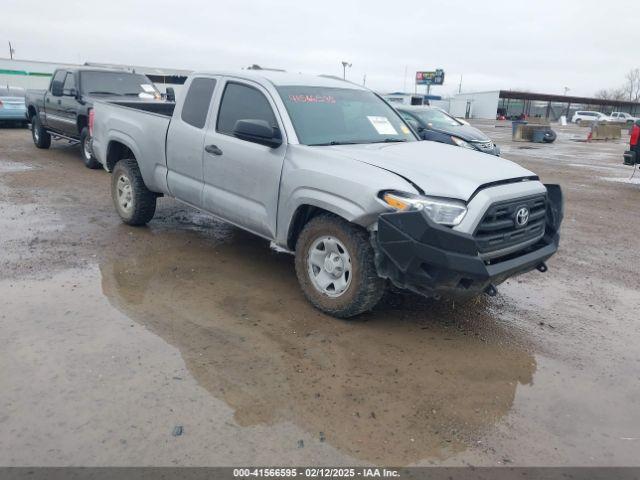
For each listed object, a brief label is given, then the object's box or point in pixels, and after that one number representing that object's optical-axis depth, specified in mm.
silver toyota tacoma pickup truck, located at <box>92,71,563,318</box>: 3715
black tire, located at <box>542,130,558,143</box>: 26406
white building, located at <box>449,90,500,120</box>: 62719
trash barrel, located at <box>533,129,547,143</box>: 26328
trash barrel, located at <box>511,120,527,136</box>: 27531
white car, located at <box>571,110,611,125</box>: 52406
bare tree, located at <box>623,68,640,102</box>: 106250
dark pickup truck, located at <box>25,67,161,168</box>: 10586
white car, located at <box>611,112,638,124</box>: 52425
